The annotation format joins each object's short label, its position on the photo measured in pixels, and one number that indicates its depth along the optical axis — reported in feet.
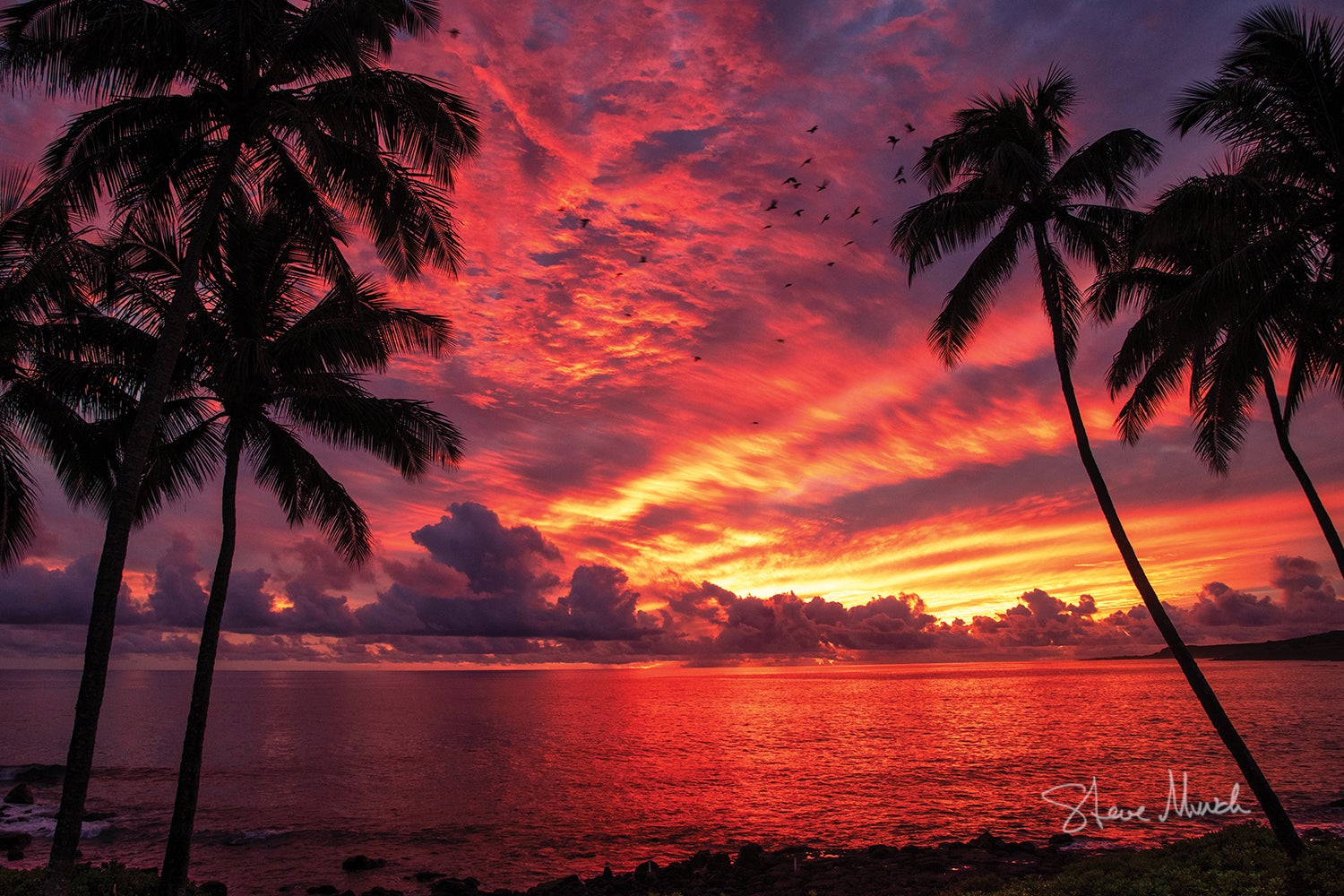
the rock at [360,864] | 71.77
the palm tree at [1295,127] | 38.55
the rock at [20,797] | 106.42
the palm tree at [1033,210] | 43.34
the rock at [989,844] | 64.96
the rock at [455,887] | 61.52
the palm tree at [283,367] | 46.16
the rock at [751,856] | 66.93
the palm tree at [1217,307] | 37.86
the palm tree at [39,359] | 37.96
